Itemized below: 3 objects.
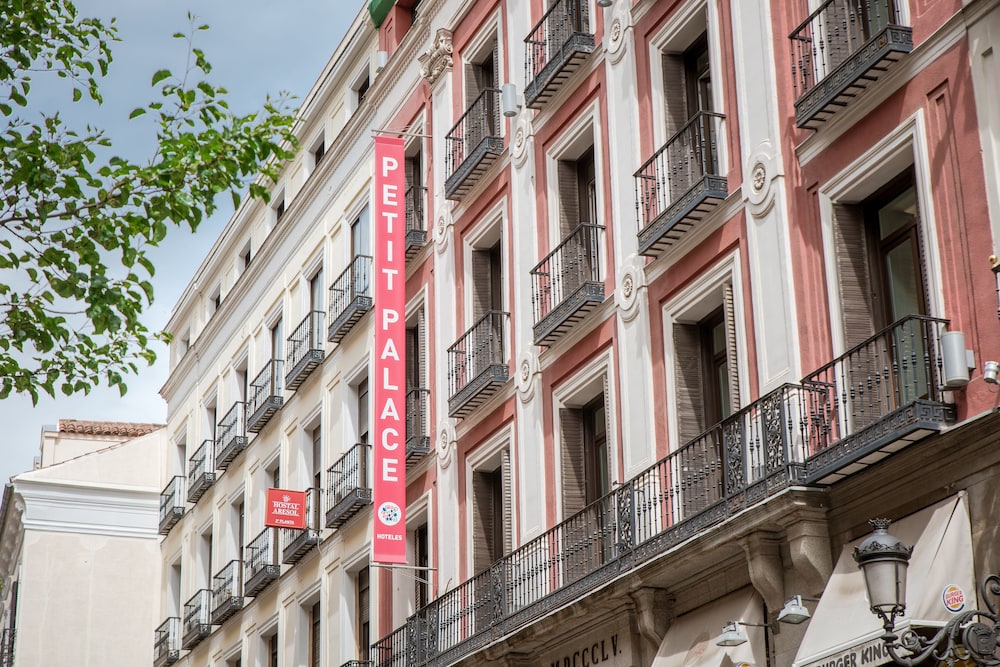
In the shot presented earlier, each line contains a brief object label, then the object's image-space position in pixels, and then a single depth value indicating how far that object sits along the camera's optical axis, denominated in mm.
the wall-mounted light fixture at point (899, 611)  10820
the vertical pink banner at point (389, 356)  25453
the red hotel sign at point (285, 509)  30630
